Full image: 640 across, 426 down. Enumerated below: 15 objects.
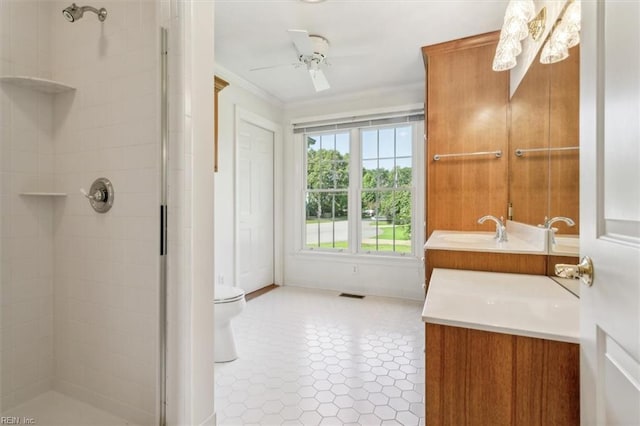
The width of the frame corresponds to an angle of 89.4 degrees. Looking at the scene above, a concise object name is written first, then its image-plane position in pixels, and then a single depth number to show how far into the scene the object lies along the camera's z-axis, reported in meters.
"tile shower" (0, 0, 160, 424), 1.35
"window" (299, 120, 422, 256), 3.85
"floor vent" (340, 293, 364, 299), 3.85
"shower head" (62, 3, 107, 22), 1.39
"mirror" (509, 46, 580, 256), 1.38
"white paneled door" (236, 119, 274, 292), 3.71
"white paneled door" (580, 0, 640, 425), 0.61
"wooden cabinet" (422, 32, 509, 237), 2.67
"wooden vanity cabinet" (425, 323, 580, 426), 0.94
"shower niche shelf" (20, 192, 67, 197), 1.51
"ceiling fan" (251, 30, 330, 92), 2.51
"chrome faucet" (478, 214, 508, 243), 2.10
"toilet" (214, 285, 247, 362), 2.21
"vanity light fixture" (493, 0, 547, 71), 1.75
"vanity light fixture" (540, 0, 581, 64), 1.34
